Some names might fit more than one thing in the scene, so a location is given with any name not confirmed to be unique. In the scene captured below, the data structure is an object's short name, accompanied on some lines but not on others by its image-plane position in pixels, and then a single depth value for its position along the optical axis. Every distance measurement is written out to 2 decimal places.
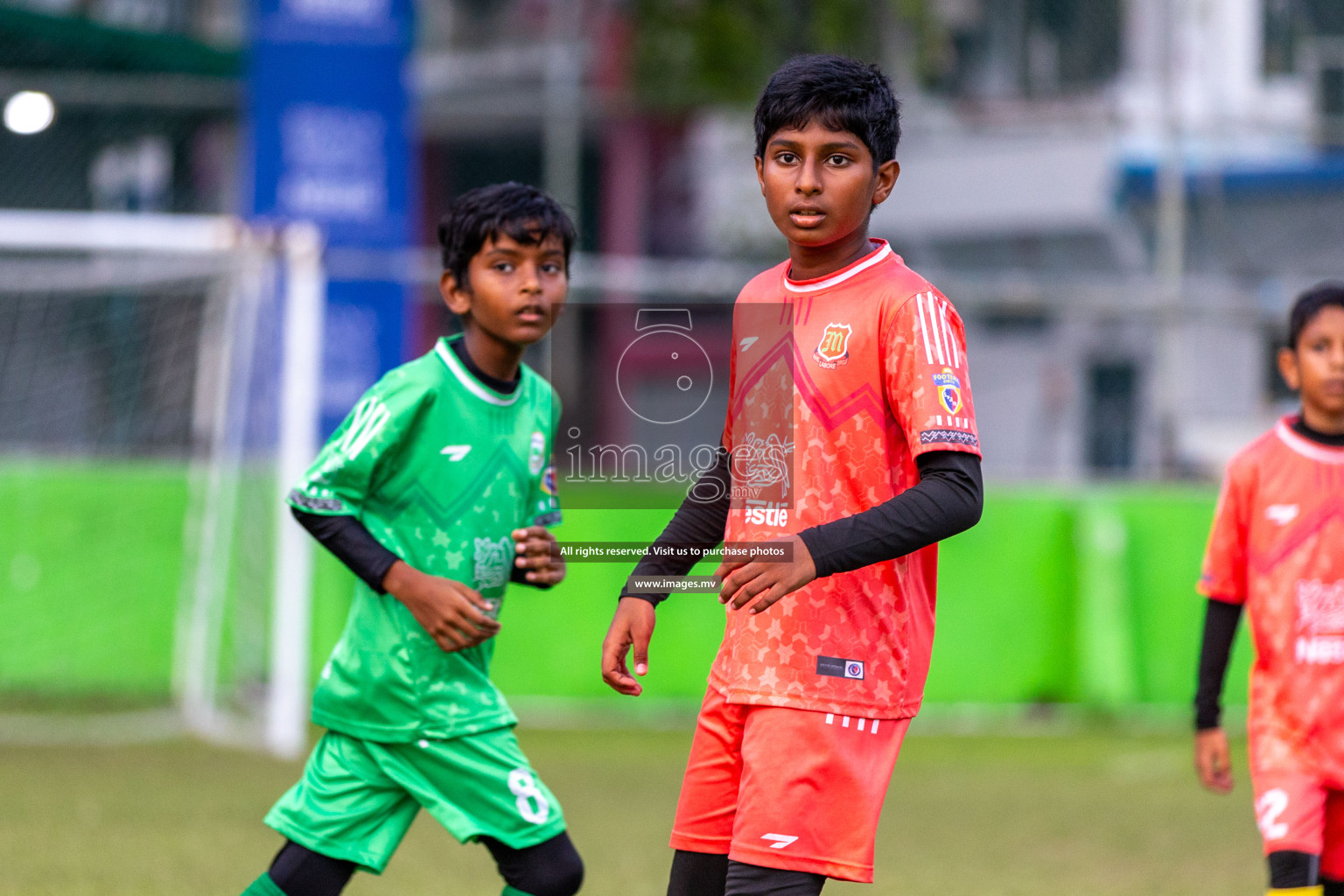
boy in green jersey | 6.66
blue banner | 22.62
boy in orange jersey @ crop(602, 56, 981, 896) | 5.30
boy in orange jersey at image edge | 7.46
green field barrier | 17.87
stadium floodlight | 24.61
